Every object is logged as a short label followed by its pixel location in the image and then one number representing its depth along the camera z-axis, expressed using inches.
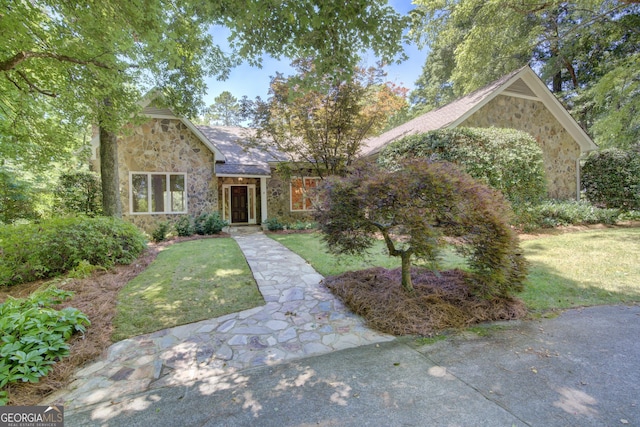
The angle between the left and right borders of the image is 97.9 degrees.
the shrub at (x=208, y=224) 450.0
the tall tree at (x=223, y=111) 1496.1
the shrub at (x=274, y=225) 488.7
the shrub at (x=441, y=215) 139.5
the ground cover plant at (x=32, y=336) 100.9
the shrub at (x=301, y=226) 496.4
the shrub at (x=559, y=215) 360.5
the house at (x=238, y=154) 447.5
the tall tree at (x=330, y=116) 411.2
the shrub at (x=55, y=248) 213.3
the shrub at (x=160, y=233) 404.0
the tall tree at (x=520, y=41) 444.8
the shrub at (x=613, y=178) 460.1
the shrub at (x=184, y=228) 440.5
